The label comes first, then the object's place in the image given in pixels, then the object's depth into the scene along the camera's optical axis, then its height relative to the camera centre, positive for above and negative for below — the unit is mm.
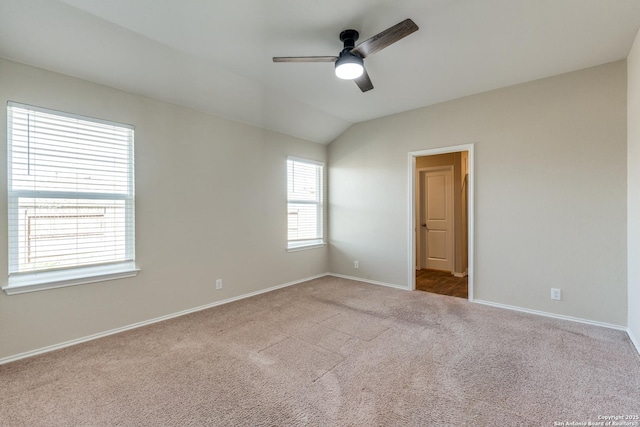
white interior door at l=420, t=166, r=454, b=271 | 5613 -91
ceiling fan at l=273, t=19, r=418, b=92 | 2085 +1307
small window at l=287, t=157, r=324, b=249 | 4699 +208
